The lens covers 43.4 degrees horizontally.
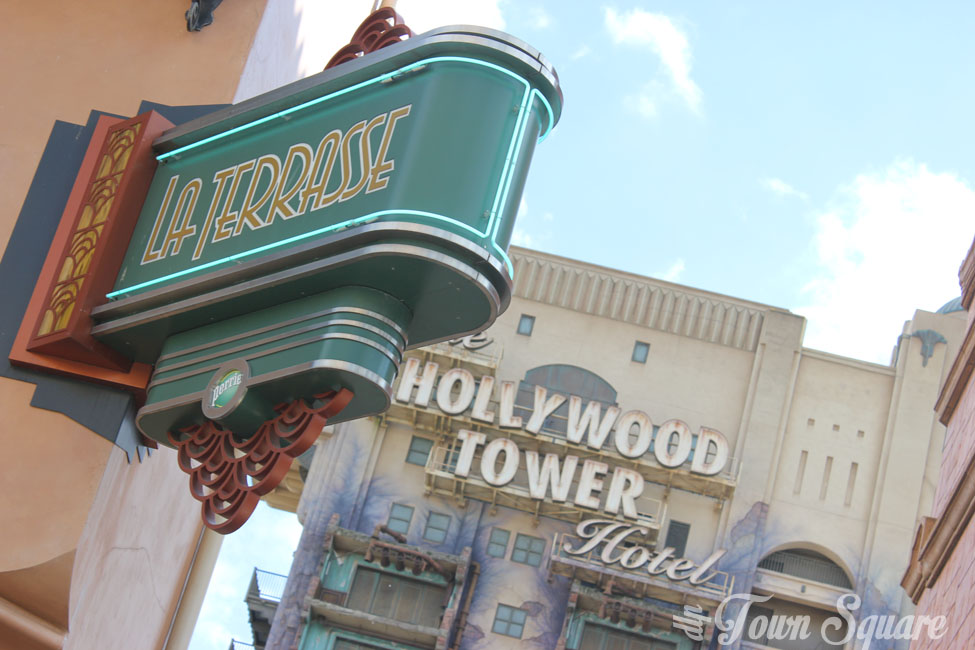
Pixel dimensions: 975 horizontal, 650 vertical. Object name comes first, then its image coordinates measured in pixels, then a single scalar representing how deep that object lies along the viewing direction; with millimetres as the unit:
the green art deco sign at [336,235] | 8094
